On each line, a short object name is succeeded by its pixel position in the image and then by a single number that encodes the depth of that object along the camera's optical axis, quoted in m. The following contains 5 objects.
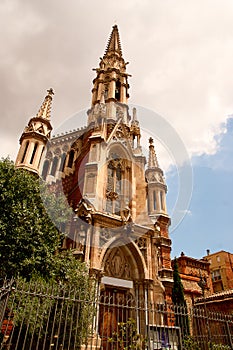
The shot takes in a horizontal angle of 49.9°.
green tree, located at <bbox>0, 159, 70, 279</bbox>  10.62
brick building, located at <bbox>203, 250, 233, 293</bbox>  36.38
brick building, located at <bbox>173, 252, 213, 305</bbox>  22.80
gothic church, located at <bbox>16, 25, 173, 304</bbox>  14.23
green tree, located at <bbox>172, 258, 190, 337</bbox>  18.33
